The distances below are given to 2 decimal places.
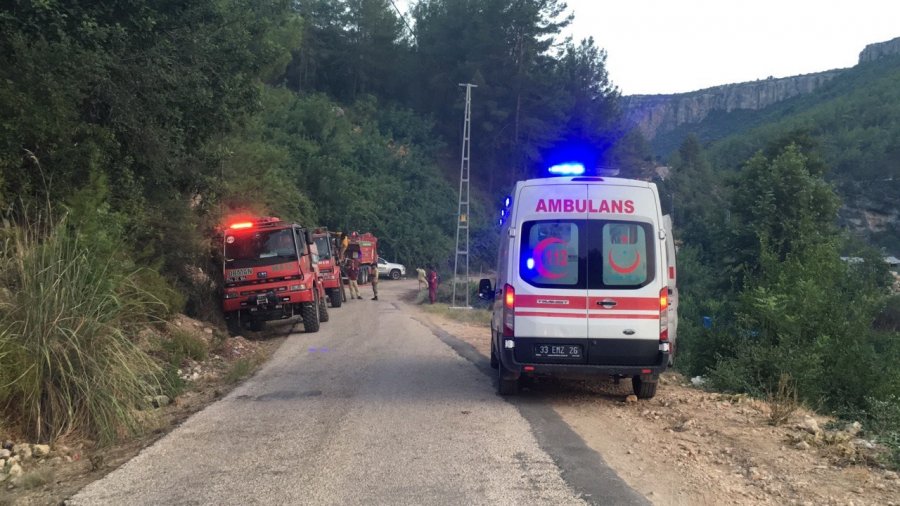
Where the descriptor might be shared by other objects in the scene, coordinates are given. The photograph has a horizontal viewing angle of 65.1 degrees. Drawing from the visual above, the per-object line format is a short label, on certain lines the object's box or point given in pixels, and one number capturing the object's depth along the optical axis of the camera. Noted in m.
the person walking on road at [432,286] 30.02
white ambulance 8.06
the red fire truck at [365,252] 39.16
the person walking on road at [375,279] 30.15
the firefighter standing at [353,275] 30.64
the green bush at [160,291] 11.75
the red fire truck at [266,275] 16.28
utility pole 28.35
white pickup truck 49.47
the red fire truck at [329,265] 24.55
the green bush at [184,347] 11.45
